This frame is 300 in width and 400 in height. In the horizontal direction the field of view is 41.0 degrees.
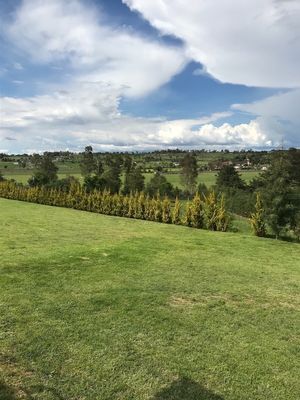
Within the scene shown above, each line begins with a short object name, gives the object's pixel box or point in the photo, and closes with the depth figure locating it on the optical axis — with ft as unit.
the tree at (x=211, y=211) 57.62
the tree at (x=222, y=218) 57.00
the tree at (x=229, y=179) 146.20
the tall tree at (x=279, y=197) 49.56
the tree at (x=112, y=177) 132.81
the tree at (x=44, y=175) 126.62
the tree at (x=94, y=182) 117.58
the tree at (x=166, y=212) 66.85
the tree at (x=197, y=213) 60.03
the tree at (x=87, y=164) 178.50
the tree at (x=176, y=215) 64.75
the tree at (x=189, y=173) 154.30
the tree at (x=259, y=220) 52.11
